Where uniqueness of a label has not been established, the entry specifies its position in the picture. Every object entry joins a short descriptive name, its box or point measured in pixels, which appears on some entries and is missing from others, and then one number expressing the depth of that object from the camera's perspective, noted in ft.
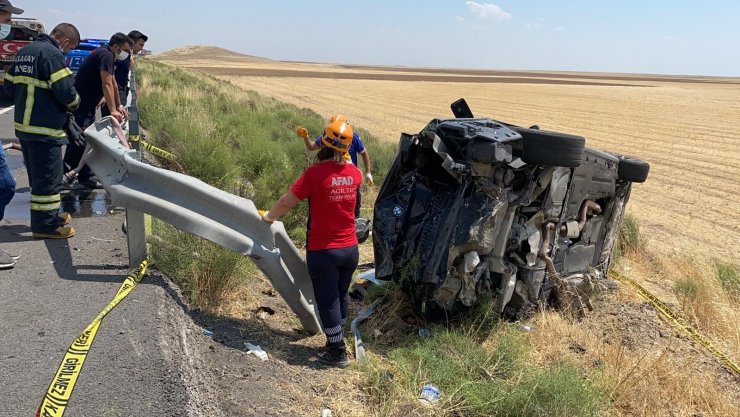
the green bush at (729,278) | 23.01
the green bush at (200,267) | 14.24
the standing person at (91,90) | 22.89
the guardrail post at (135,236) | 13.87
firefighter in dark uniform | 16.51
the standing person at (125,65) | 26.99
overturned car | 15.23
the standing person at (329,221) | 13.51
